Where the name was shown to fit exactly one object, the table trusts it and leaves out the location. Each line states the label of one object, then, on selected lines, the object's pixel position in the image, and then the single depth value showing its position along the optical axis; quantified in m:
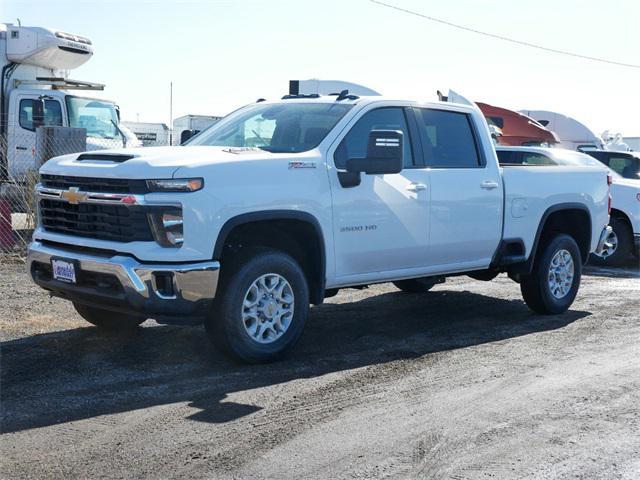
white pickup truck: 5.91
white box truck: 16.08
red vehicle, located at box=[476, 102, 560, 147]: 21.12
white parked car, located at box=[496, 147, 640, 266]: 13.59
